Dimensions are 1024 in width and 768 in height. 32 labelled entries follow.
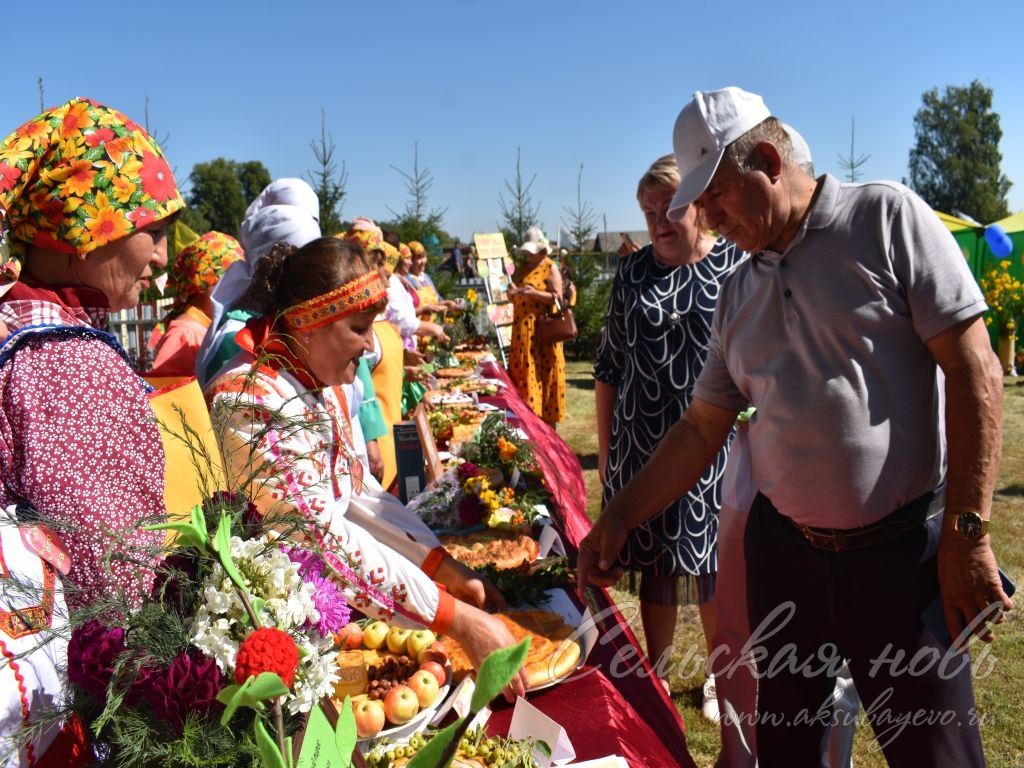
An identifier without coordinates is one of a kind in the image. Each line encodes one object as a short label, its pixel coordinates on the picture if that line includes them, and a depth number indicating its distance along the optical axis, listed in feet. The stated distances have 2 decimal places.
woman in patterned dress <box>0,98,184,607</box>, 3.48
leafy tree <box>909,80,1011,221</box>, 146.00
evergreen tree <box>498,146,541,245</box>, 52.95
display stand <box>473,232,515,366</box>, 35.14
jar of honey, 4.91
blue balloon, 39.93
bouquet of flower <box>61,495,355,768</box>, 2.43
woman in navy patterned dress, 8.76
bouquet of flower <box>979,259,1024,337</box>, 37.47
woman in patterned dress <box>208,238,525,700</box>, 4.95
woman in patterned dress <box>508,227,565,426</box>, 22.91
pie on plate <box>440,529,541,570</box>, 7.50
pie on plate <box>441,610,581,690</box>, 5.45
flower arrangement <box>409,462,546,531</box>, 8.46
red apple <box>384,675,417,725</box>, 4.62
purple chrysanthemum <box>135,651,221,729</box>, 2.53
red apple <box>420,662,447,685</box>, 5.14
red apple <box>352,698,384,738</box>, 4.50
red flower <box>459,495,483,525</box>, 8.45
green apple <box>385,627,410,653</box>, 5.49
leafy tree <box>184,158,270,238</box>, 163.94
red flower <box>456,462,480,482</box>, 8.89
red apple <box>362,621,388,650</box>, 5.59
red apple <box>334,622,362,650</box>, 5.52
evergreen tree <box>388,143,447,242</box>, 47.70
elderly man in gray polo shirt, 4.91
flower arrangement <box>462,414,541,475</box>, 10.02
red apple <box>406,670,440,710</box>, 4.83
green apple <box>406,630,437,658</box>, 5.37
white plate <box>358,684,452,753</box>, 4.58
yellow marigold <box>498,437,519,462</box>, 10.02
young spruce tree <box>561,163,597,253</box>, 53.47
